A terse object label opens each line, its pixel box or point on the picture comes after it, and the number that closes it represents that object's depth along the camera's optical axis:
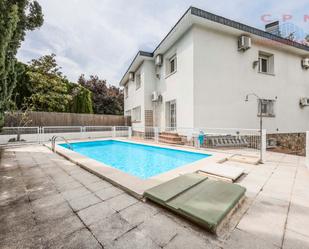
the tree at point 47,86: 12.59
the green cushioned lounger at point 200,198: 1.77
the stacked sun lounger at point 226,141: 7.65
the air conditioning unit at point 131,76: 14.21
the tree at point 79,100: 15.30
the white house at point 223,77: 7.62
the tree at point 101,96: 19.50
